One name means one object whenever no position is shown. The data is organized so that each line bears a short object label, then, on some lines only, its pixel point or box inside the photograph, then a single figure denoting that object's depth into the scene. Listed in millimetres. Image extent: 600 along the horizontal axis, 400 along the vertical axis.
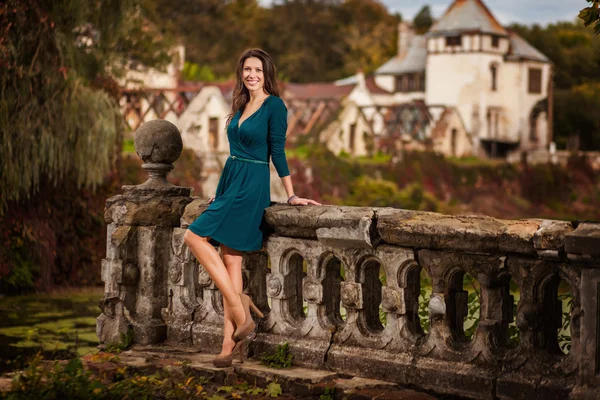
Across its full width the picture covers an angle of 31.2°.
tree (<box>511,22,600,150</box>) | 67625
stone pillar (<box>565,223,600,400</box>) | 4590
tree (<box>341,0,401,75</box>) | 75156
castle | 56156
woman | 5980
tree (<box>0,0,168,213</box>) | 14789
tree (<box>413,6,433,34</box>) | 91500
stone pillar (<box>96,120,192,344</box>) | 6730
